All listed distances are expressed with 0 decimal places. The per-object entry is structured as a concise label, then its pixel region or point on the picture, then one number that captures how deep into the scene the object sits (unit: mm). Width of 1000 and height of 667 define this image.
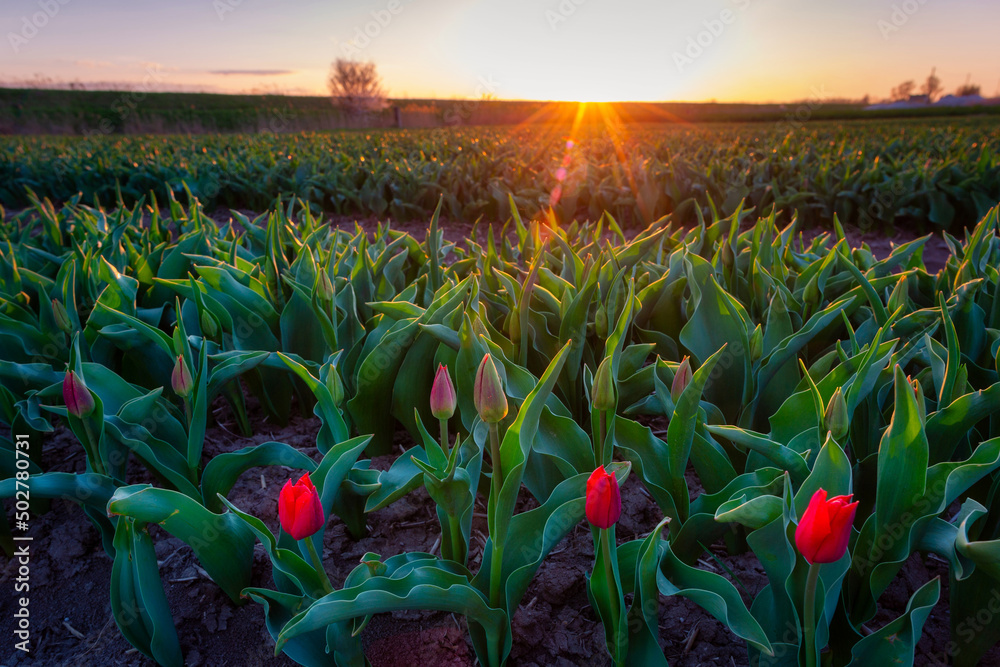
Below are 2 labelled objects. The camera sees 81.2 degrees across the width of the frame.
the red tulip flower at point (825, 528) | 760
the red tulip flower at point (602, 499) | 873
